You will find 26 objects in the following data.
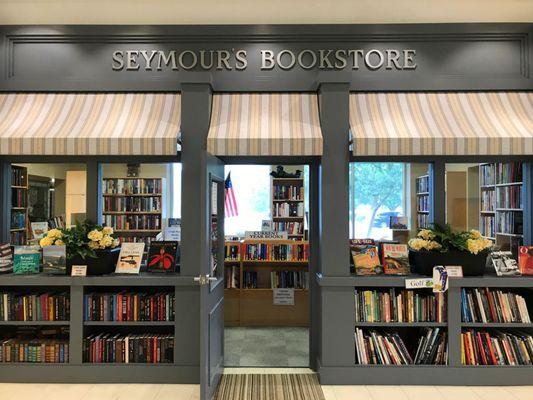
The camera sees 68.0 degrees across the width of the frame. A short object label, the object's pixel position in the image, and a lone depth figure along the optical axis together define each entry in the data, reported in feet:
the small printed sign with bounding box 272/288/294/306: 18.57
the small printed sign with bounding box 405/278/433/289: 12.38
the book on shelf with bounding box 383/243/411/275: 12.85
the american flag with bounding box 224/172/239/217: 26.76
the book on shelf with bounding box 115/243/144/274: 12.98
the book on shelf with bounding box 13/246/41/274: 13.07
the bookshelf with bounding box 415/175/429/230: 14.43
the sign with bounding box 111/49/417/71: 13.99
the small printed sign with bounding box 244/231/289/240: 19.95
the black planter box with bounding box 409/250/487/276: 12.51
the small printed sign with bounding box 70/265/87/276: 12.64
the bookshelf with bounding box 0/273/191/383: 12.60
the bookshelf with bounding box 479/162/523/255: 14.76
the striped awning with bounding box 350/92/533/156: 12.27
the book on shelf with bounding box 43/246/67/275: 12.67
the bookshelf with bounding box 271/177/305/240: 27.63
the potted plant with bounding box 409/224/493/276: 12.47
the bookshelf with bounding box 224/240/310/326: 18.63
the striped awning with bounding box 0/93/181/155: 12.52
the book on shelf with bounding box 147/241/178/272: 13.30
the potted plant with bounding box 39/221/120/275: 12.62
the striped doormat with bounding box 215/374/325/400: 11.70
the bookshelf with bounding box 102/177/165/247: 20.22
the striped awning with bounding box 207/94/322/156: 12.38
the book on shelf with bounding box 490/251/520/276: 12.77
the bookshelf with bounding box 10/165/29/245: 14.89
